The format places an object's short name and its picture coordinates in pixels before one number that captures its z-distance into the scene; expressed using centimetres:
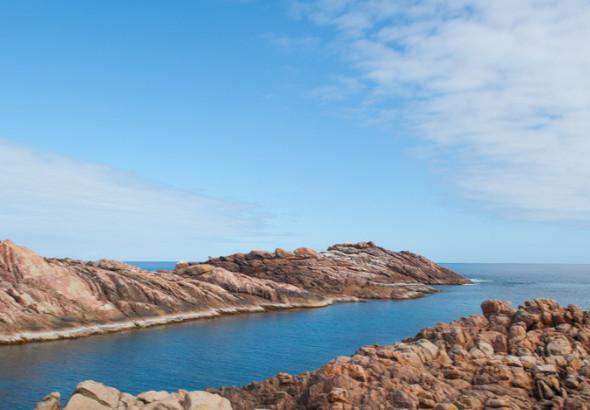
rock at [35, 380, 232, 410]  2706
